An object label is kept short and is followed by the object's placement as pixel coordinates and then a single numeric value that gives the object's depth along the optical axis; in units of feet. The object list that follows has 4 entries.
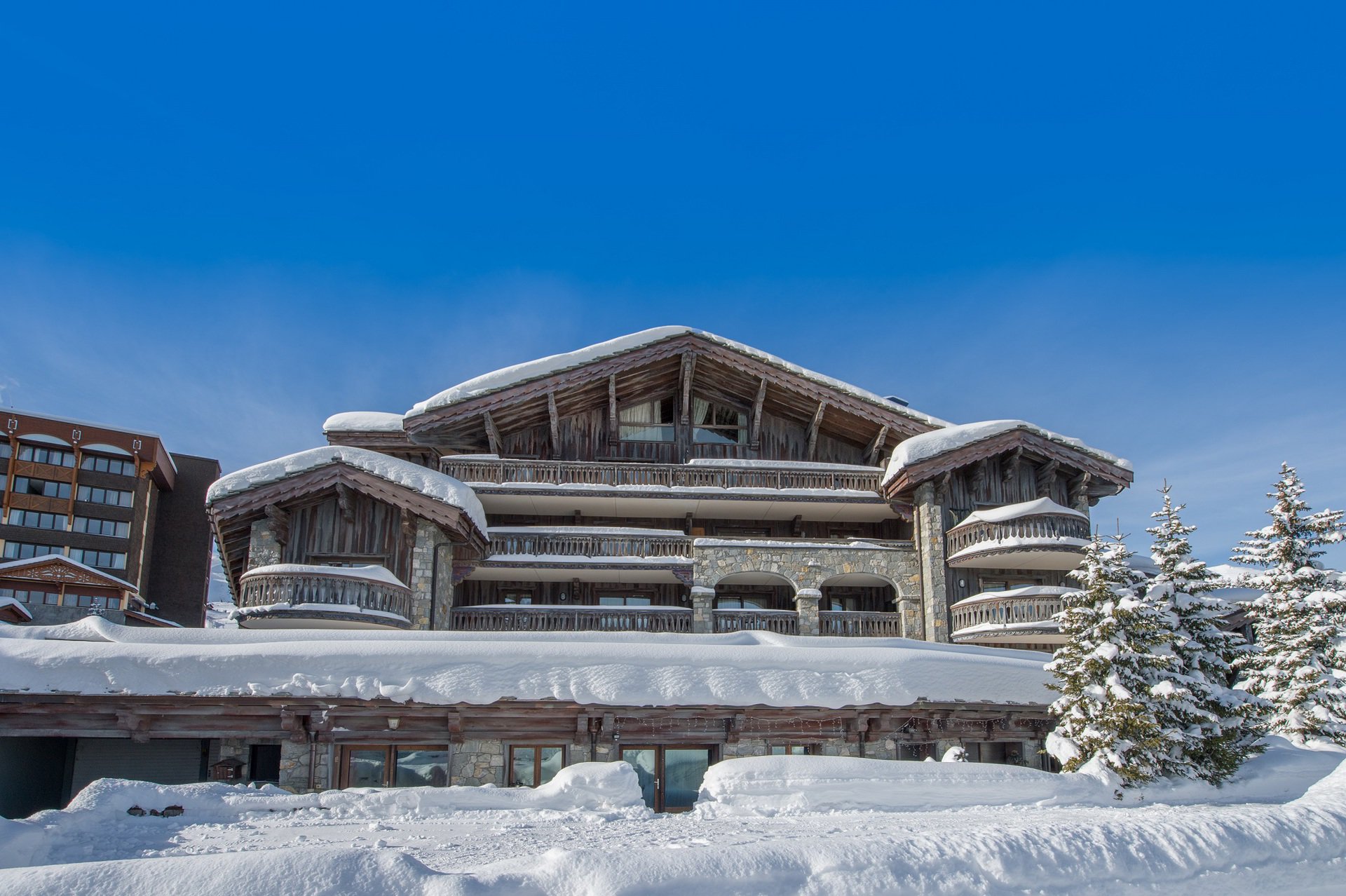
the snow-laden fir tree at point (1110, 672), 44.27
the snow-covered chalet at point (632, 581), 48.85
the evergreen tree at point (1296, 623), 60.80
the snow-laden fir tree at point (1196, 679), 45.73
